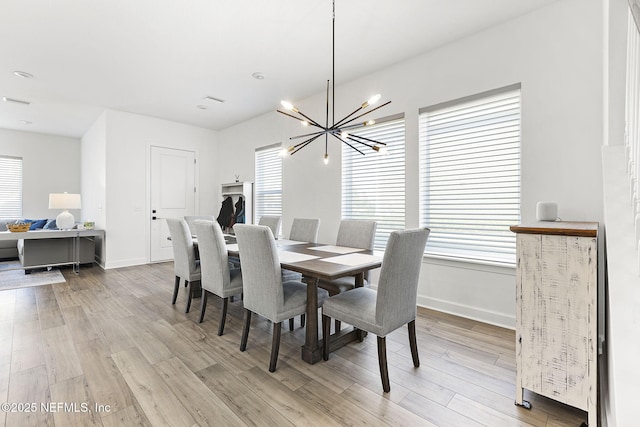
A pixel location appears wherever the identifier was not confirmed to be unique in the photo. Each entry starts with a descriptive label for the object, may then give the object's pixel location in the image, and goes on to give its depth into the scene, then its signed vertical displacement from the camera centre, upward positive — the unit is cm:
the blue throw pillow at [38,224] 611 -23
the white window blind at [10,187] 634 +54
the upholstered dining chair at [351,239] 266 -27
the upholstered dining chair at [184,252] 306 -41
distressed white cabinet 150 -52
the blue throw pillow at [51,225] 587 -24
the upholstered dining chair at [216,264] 259 -46
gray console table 452 -35
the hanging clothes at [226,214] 585 -2
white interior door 580 +43
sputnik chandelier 221 +75
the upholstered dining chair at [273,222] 400 -12
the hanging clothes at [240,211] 568 +2
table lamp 518 +14
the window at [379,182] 364 +40
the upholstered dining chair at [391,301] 180 -59
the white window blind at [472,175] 284 +38
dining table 205 -38
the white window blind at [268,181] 533 +57
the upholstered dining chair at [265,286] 205 -52
